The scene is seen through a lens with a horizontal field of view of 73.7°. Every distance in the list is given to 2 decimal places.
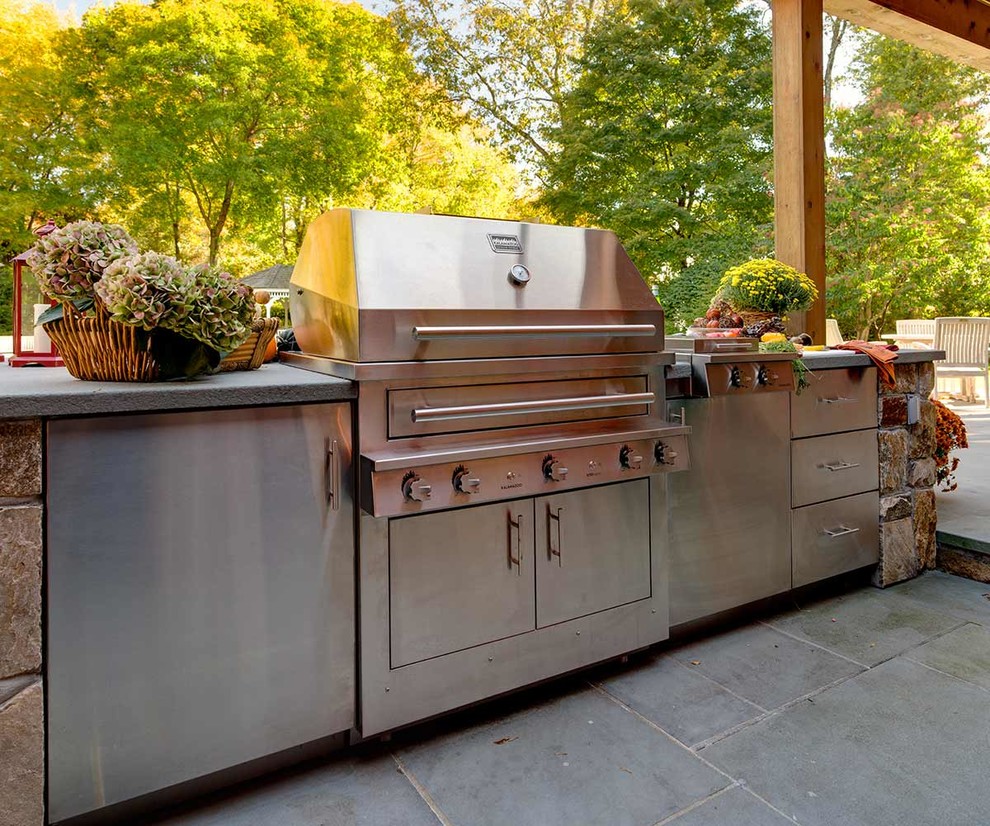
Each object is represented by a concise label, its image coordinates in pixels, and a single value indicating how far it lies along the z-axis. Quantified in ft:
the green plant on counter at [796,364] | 7.13
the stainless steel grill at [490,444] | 4.80
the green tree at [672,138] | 31.55
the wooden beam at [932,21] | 11.10
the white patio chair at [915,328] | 25.44
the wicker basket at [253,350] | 5.38
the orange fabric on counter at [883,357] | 7.90
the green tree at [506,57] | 32.58
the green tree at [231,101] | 28.55
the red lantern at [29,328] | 5.63
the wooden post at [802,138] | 9.80
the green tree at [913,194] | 30.25
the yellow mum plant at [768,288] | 8.28
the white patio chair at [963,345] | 19.79
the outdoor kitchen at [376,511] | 3.90
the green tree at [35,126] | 25.57
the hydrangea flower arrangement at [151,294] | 4.17
